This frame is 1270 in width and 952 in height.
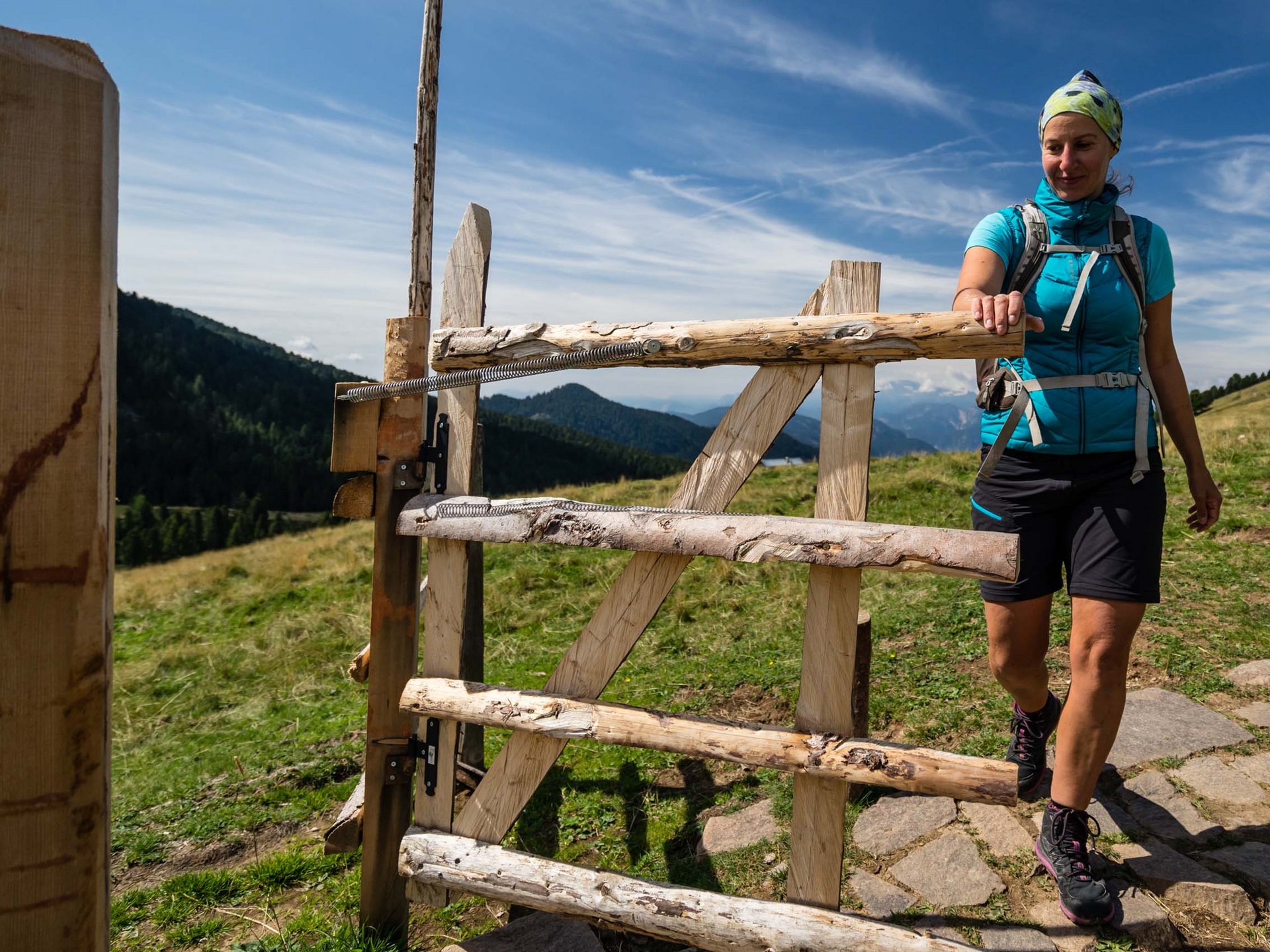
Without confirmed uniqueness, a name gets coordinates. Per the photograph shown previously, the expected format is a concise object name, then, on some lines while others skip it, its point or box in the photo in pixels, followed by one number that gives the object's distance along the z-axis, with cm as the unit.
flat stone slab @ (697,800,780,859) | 355
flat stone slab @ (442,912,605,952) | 298
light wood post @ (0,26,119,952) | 113
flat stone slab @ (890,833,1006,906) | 303
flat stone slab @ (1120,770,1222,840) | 324
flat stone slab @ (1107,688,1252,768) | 381
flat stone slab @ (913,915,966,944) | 284
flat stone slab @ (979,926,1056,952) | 273
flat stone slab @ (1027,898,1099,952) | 271
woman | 268
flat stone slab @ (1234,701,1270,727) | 401
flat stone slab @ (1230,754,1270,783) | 357
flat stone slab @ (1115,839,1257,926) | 279
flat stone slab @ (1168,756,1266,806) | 343
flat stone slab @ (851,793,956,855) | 342
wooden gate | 240
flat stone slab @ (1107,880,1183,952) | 267
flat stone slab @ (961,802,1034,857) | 325
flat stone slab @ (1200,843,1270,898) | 290
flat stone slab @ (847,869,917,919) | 303
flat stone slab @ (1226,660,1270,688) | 439
